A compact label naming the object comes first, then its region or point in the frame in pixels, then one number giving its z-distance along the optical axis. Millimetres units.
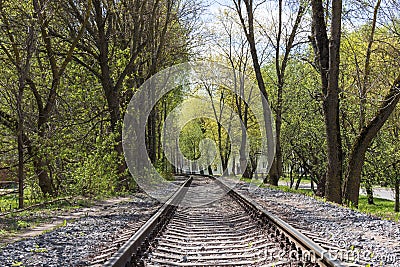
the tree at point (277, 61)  24609
